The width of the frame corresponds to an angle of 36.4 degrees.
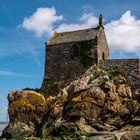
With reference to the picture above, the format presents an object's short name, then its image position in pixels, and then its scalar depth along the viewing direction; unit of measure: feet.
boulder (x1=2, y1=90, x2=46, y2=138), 86.11
